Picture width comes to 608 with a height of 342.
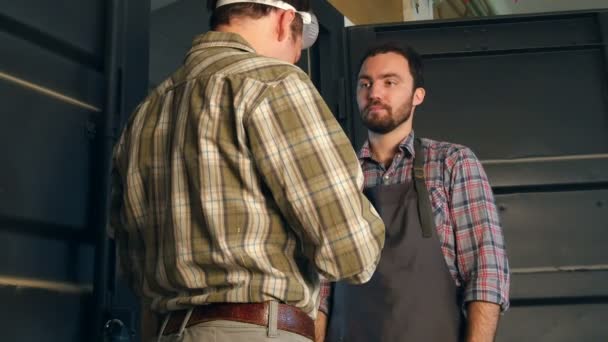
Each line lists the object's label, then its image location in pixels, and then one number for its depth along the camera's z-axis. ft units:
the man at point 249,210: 3.94
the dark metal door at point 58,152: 5.45
